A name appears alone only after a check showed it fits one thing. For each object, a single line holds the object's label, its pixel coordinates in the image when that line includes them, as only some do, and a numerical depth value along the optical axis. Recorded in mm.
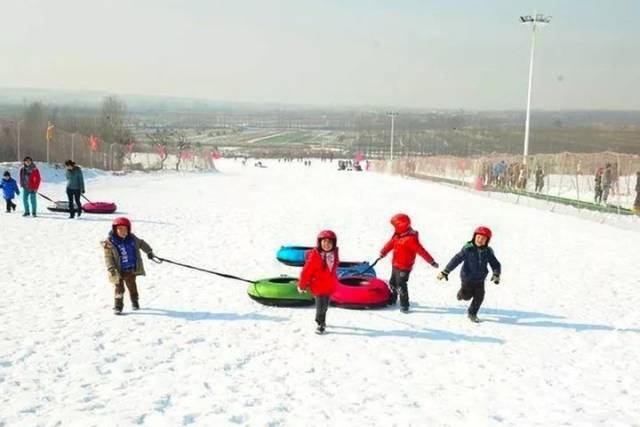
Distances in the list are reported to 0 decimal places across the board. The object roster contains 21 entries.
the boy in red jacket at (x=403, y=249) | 9781
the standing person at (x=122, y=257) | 9039
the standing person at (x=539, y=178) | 32906
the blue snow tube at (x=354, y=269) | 11125
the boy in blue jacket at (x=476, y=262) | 9047
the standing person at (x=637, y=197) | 24447
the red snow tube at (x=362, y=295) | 10086
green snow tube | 10141
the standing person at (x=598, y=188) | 26953
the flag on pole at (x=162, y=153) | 72750
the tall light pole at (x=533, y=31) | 42969
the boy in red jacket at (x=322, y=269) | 8445
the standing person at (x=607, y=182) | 26438
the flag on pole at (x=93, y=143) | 52031
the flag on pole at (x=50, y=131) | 41088
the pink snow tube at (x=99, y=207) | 21934
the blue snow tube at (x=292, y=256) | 14008
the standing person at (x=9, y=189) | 20531
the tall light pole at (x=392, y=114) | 95662
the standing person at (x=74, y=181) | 19219
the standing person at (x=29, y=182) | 19328
